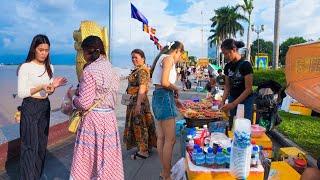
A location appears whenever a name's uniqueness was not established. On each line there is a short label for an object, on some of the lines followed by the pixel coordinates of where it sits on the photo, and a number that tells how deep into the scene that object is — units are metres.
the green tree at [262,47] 109.94
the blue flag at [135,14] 15.59
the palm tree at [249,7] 56.84
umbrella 3.83
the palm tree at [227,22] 75.81
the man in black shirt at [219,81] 12.25
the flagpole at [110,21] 8.92
